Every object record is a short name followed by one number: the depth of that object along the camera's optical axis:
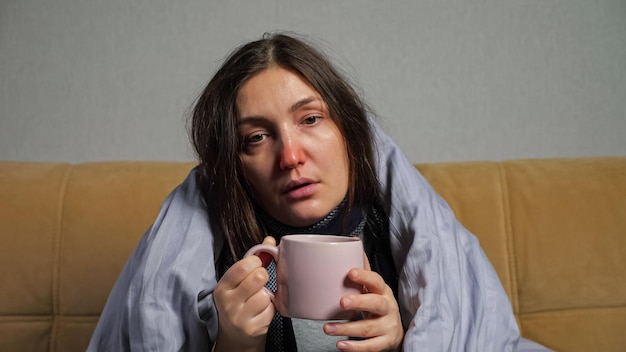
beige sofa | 1.25
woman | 0.89
